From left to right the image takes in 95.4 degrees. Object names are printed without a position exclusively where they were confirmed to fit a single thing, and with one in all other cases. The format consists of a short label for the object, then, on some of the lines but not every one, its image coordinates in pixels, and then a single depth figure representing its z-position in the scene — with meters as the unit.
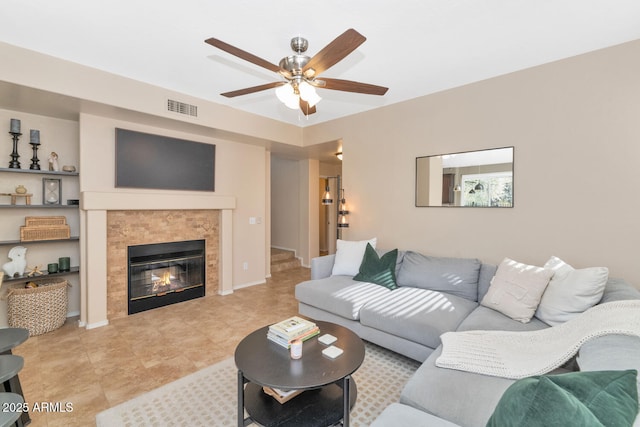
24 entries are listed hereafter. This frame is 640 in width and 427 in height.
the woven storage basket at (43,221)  3.21
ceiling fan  1.72
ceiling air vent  3.42
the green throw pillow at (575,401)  0.72
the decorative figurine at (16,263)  3.06
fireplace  3.76
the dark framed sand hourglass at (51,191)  3.37
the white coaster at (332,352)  1.79
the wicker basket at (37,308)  2.99
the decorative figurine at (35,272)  3.16
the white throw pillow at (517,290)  2.21
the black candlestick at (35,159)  3.24
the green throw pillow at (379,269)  3.20
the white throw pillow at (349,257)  3.58
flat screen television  3.52
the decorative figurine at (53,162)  3.34
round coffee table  1.57
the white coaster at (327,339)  1.96
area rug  1.86
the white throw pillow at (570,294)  1.93
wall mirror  2.97
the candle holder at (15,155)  3.09
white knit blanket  1.42
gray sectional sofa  1.29
